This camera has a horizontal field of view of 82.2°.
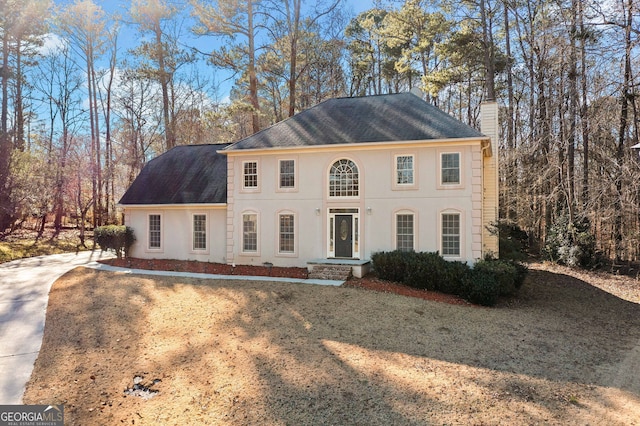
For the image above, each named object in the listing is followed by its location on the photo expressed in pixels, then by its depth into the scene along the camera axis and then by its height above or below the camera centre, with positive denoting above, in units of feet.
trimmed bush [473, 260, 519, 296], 37.40 -6.01
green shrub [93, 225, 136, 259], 57.11 -3.31
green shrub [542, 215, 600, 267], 56.80 -4.78
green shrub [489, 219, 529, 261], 45.95 -4.09
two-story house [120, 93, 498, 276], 44.34 +2.79
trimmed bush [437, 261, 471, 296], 38.34 -6.86
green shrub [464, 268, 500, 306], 36.35 -7.45
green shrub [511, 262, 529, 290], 42.05 -6.96
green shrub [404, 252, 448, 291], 39.29 -6.22
